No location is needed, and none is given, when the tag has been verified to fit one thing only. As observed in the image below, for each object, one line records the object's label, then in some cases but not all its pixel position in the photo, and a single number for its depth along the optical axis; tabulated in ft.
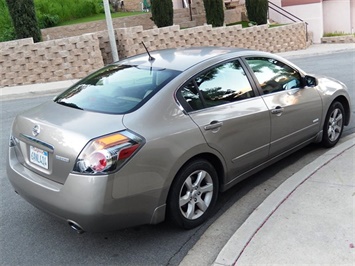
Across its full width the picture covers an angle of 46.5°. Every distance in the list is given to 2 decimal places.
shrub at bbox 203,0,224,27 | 59.77
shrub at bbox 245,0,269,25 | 64.34
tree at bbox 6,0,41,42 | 44.65
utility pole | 42.80
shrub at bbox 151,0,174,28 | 55.42
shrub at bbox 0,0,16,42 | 49.27
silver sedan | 10.06
